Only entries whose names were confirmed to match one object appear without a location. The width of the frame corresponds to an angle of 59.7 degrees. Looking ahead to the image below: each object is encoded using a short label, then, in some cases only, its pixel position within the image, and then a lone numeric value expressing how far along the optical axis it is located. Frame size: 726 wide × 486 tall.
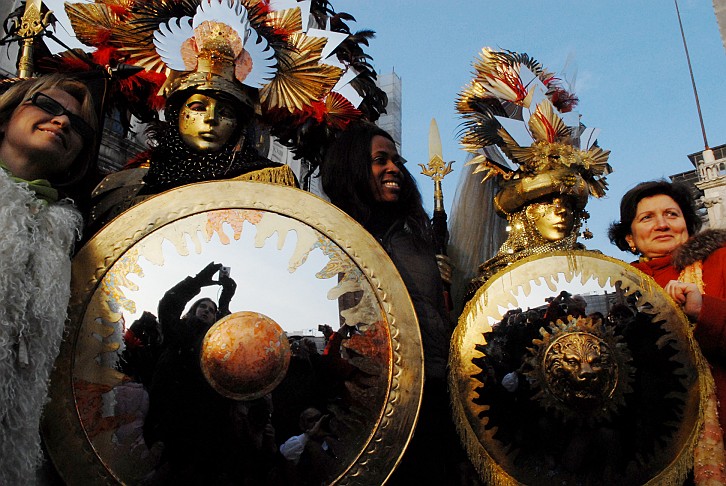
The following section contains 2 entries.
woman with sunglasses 1.86
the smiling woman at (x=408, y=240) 2.72
